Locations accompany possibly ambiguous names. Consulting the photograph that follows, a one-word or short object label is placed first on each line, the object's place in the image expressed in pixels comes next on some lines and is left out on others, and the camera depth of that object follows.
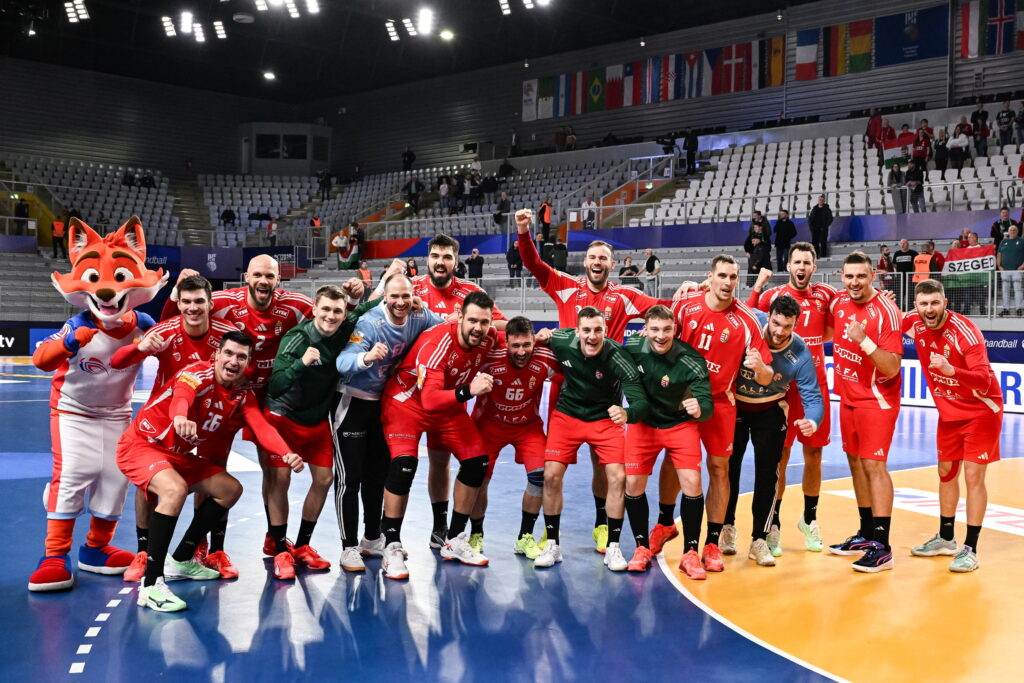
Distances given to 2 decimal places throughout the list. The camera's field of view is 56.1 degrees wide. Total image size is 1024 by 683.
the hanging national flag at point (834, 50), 28.25
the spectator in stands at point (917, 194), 19.92
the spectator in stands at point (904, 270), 15.98
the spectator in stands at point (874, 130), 24.56
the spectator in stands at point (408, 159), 38.19
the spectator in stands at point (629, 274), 18.53
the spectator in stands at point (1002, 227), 17.11
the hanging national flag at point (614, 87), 33.31
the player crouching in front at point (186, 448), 5.51
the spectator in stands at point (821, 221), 19.70
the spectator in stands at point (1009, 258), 15.46
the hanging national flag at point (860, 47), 27.75
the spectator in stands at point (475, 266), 22.83
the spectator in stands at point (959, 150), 22.08
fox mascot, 5.95
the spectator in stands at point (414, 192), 33.44
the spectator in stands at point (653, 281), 18.44
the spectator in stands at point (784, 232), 19.31
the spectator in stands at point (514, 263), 22.16
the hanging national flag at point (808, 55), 28.77
